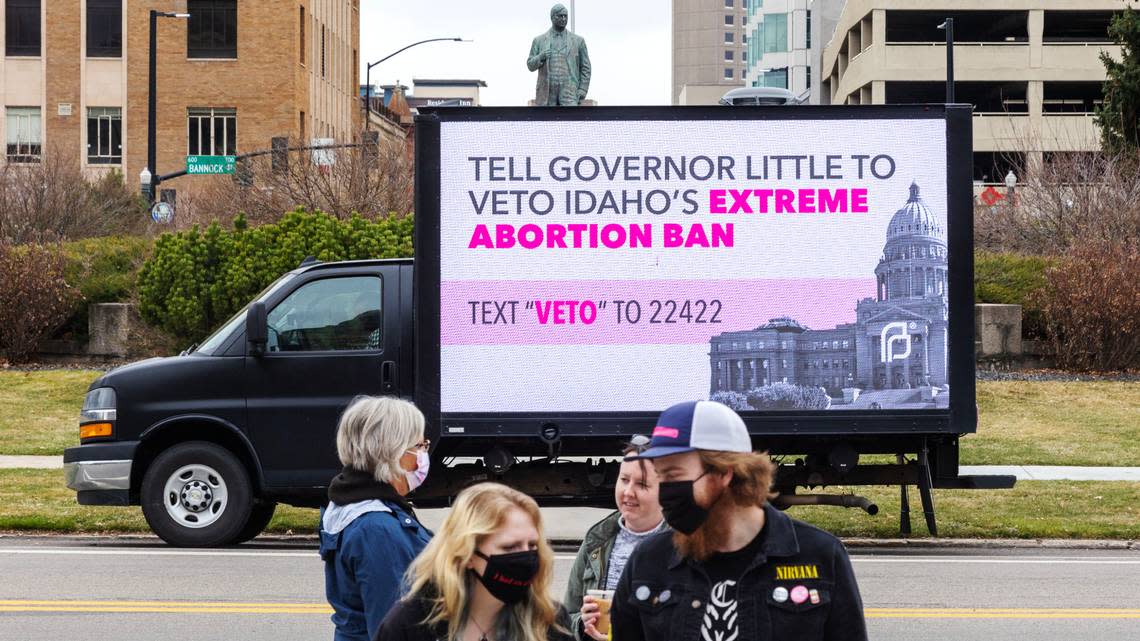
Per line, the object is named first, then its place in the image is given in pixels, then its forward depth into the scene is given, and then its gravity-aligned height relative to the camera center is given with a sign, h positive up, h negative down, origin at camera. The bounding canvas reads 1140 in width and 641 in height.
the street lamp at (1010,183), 37.92 +4.08
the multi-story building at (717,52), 198.12 +37.90
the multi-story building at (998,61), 72.19 +13.35
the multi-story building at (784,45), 107.00 +21.59
